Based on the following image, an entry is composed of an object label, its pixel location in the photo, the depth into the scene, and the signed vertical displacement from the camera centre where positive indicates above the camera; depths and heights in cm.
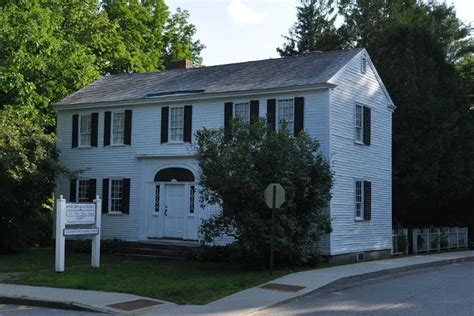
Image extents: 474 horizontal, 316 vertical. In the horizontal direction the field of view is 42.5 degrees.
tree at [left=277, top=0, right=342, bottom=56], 4394 +1342
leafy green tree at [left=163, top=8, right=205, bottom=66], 4231 +1180
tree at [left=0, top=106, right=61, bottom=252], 2006 +87
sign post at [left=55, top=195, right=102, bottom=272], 1620 -53
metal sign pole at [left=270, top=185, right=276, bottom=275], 1539 -49
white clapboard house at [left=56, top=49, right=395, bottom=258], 2020 +268
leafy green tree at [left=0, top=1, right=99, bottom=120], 2456 +615
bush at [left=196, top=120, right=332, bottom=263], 1634 +58
